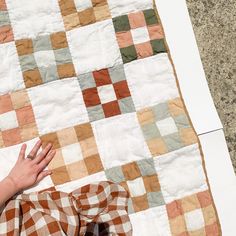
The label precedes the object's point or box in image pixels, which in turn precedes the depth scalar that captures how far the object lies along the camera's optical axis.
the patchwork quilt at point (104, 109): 1.00
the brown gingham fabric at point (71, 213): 0.90
